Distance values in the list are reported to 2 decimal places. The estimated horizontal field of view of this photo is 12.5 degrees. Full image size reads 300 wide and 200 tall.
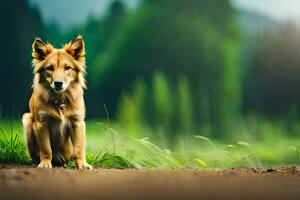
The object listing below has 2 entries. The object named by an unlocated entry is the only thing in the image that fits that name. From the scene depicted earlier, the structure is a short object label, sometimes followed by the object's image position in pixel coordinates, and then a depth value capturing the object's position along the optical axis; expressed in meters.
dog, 10.06
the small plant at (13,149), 10.80
